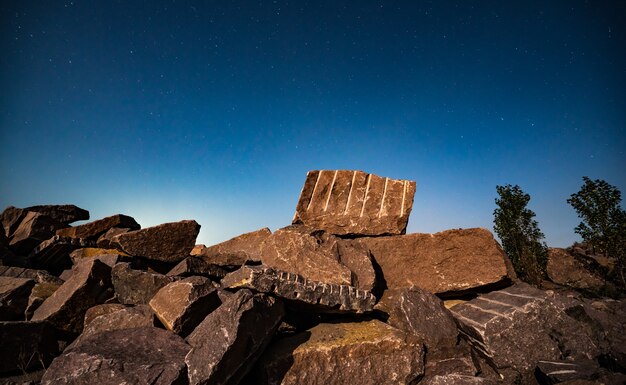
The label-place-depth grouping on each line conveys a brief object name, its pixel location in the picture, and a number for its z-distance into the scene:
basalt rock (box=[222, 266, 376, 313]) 3.02
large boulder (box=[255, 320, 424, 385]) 2.92
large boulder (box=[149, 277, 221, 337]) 2.91
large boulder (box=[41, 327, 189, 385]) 2.24
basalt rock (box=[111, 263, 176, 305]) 3.58
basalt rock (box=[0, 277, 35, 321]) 3.68
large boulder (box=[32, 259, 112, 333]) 3.40
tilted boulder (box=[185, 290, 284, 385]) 2.40
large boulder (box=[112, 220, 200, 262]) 4.36
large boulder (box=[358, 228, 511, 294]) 4.39
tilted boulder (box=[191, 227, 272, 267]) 4.44
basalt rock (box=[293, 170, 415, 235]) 4.90
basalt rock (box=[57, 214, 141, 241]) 5.64
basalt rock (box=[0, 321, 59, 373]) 2.95
